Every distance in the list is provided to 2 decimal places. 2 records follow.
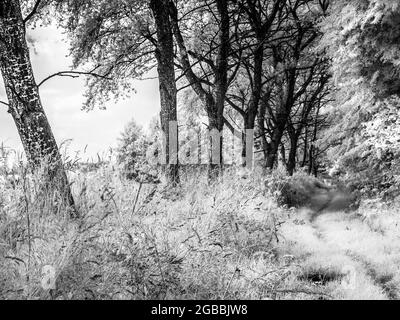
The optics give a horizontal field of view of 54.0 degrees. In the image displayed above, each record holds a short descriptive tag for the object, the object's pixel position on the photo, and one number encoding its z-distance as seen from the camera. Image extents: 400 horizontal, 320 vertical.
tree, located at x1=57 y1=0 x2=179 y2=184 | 8.94
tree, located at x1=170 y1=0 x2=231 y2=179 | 11.11
